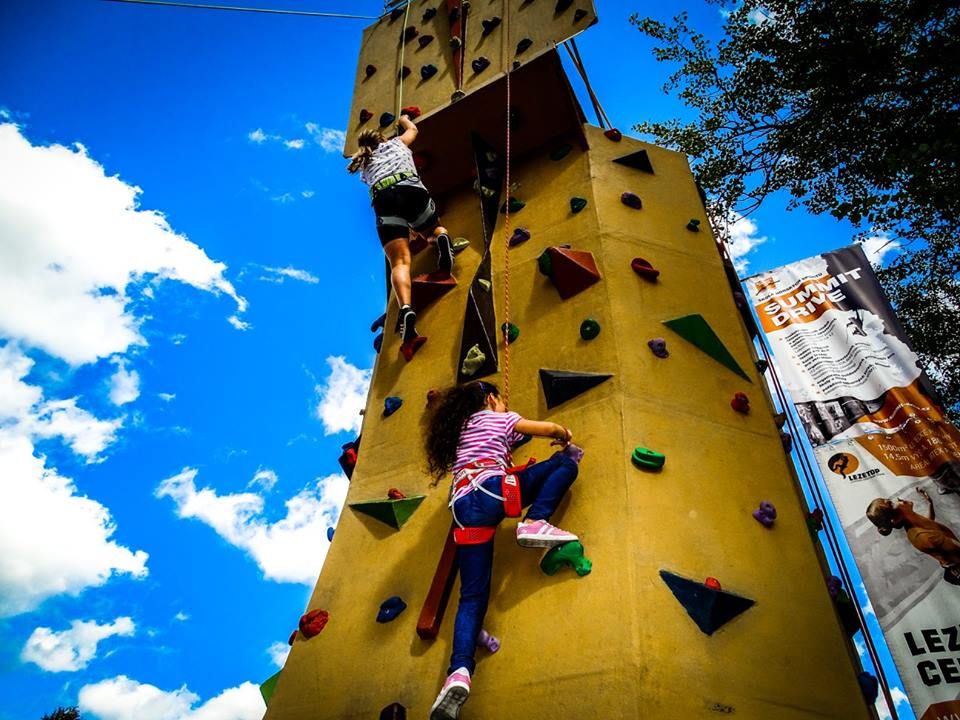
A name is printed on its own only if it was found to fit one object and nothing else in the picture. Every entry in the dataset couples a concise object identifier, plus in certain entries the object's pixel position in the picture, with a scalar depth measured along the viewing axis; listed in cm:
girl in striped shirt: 285
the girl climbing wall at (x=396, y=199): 493
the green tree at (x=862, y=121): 607
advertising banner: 335
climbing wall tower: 275
